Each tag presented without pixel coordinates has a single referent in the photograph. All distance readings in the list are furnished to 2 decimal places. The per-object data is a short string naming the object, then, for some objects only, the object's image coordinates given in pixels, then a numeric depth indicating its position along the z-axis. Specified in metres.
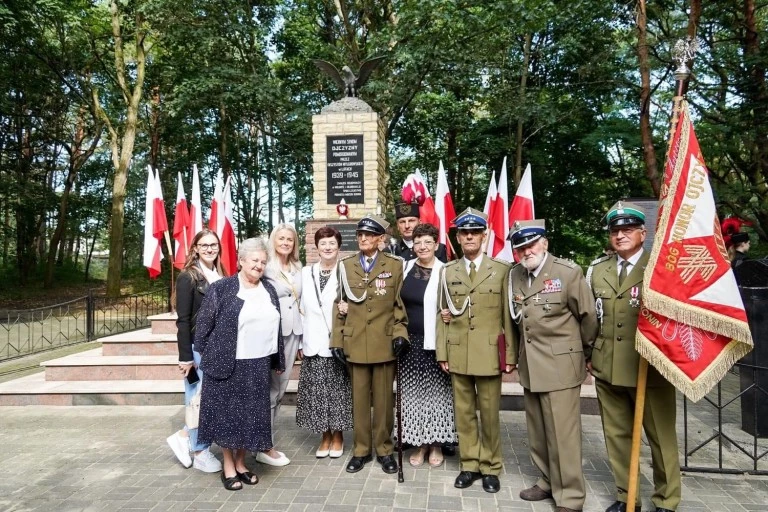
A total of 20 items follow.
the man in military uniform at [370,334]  3.70
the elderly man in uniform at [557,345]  3.06
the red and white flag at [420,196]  7.06
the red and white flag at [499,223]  7.92
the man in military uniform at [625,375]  2.99
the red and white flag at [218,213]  8.17
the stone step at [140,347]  6.68
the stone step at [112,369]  6.22
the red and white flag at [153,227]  8.28
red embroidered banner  2.72
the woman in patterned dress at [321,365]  3.92
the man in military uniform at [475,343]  3.37
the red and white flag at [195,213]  8.30
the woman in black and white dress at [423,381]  3.79
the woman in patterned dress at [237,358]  3.41
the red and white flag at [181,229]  8.40
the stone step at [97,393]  5.68
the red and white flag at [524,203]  7.59
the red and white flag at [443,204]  7.89
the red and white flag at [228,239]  8.09
